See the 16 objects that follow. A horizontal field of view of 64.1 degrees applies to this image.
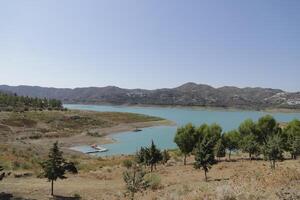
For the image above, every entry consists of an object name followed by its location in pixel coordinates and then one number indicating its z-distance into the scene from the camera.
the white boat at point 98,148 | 64.92
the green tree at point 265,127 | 46.54
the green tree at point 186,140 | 42.08
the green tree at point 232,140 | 46.24
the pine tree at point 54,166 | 22.29
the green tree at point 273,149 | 31.13
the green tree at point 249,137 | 42.23
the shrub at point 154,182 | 22.12
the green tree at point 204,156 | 28.26
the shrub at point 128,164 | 36.54
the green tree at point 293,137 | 38.41
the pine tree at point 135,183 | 18.05
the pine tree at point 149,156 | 35.55
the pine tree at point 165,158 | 41.13
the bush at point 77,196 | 21.36
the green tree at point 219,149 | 41.66
